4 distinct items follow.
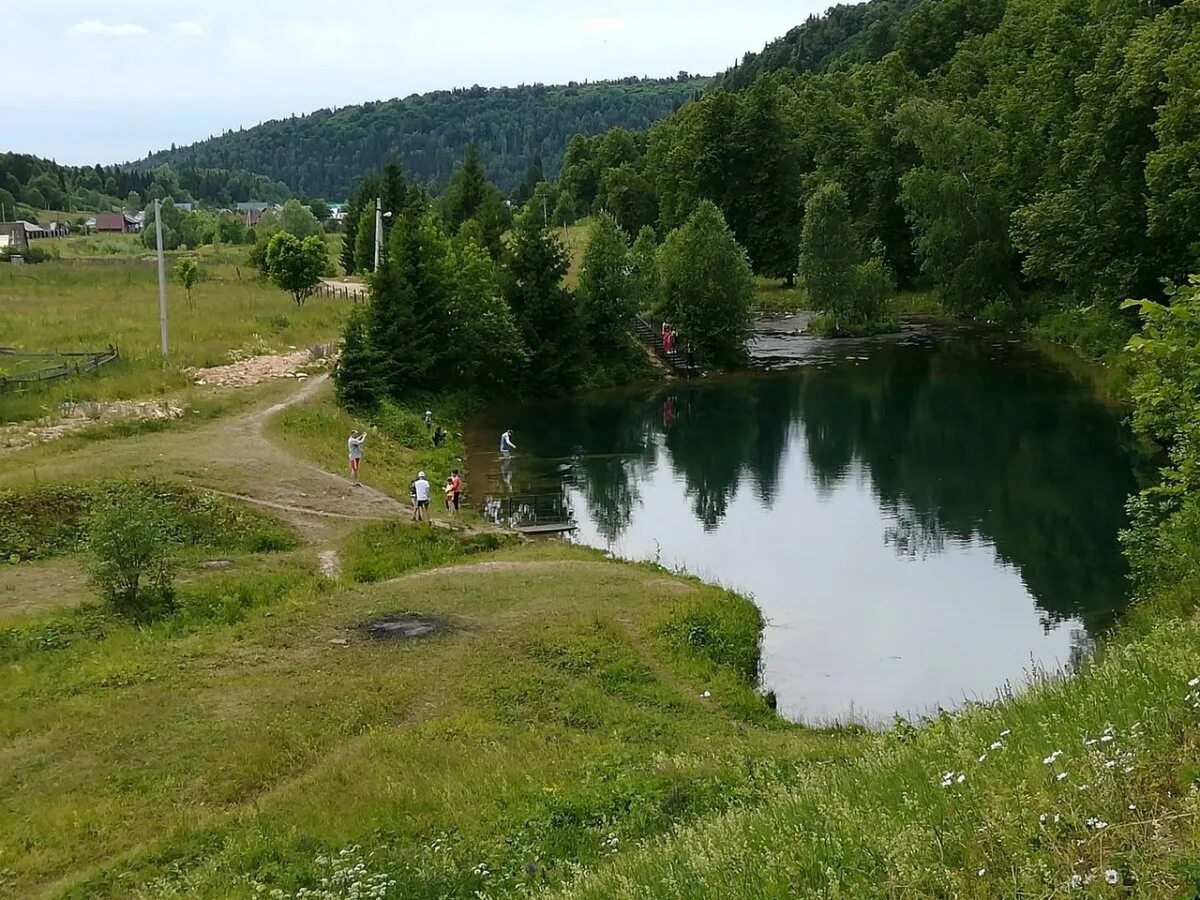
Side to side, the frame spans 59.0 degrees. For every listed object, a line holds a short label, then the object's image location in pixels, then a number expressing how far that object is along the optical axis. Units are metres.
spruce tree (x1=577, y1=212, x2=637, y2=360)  53.09
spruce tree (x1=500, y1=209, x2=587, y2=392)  50.28
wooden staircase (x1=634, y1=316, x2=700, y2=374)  56.88
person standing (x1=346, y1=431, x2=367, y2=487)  30.36
